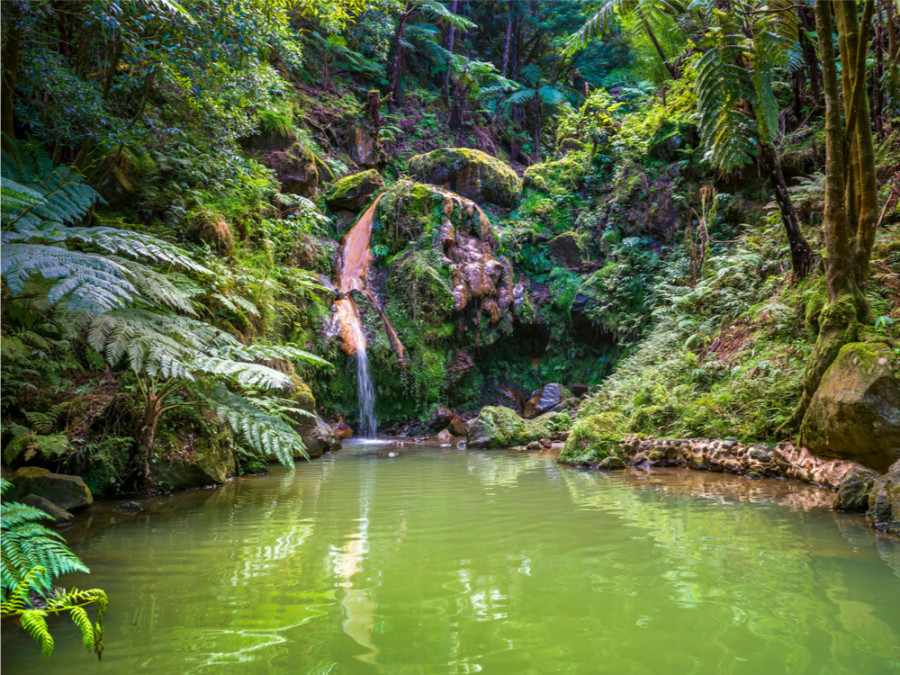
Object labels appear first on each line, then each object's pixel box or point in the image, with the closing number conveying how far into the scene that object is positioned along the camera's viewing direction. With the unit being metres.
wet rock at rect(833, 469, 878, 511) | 3.90
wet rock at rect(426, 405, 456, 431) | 13.04
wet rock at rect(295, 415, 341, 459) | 8.37
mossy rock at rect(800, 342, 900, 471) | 4.49
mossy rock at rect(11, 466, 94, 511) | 3.91
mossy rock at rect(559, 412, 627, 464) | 7.27
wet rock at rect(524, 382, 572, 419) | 13.59
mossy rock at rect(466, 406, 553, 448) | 10.46
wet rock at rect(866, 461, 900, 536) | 3.30
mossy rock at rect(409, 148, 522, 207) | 17.16
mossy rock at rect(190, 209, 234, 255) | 7.58
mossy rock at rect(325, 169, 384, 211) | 15.46
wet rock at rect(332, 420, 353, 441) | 11.88
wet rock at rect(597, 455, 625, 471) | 6.88
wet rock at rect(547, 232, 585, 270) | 16.00
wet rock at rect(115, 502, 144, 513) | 4.28
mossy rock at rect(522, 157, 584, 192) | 16.97
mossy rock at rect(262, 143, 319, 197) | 13.12
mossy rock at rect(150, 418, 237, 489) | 5.21
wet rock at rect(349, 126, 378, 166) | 17.89
